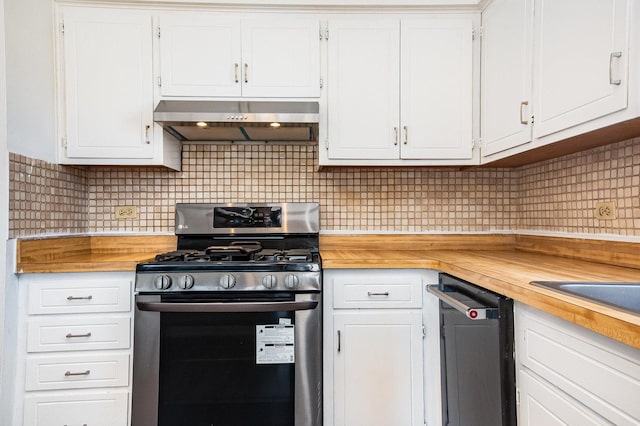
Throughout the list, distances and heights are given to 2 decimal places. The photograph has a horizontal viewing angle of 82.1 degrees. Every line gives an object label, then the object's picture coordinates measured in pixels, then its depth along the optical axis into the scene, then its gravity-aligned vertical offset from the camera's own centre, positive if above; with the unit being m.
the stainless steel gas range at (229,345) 1.52 -0.56
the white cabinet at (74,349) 1.52 -0.58
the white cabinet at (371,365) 1.62 -0.68
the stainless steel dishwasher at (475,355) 1.10 -0.50
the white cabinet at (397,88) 1.89 +0.63
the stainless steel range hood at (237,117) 1.69 +0.43
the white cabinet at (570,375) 0.72 -0.37
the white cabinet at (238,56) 1.85 +0.78
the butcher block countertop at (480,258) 0.86 -0.21
